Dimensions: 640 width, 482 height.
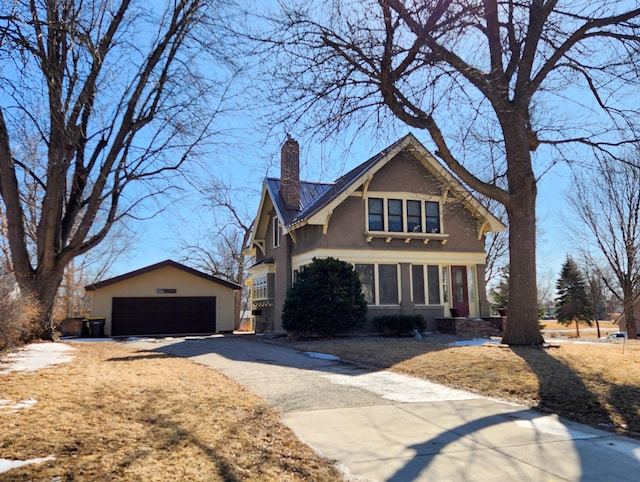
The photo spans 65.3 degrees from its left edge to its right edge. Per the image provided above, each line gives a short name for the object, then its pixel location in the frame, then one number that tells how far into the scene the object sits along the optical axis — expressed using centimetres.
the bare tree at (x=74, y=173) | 1495
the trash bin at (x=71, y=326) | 2405
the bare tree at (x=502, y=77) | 997
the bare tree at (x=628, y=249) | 2577
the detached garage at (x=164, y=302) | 2417
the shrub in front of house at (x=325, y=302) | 1725
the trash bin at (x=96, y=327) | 2316
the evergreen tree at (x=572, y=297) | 4438
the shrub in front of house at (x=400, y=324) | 1806
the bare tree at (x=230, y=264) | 4269
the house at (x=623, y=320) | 3516
